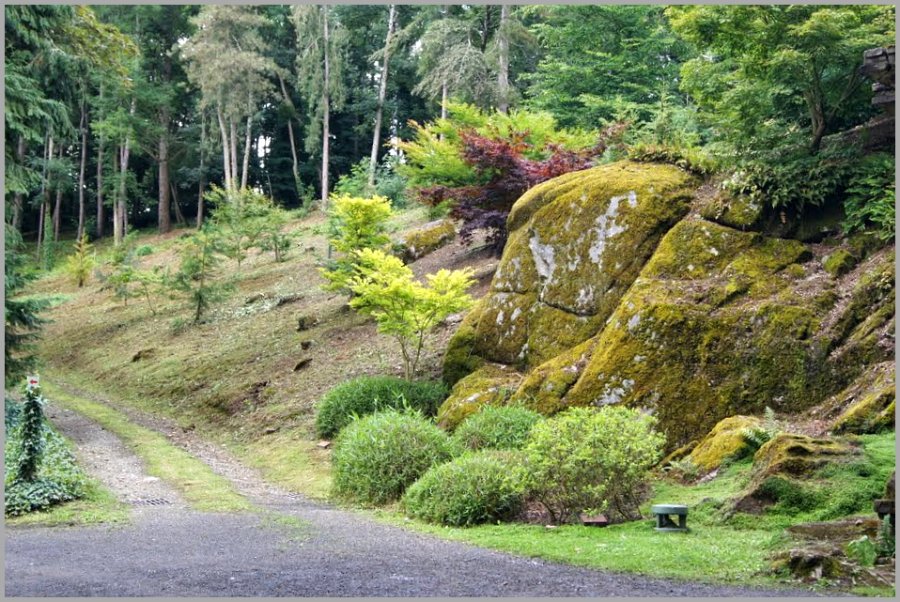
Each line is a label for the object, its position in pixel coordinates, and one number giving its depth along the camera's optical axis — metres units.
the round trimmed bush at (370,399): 13.58
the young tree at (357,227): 17.08
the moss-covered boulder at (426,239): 22.86
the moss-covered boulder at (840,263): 10.34
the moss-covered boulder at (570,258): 12.09
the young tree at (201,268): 21.98
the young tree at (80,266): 32.00
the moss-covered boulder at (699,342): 9.73
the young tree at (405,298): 13.38
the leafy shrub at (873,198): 10.04
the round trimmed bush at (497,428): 10.34
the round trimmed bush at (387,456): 10.12
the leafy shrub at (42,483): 9.27
